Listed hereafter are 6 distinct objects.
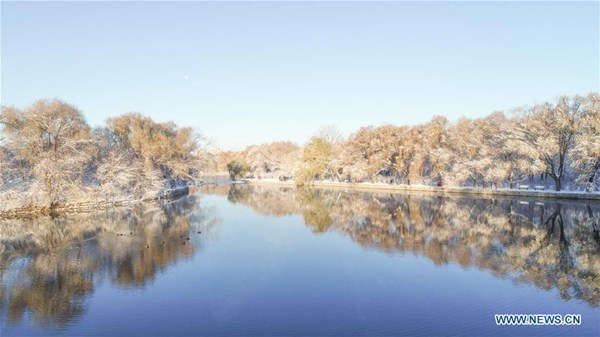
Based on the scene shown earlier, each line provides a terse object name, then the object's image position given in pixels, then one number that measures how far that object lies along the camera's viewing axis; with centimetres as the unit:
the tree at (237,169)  10062
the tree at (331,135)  8688
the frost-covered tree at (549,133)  4116
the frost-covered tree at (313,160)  7431
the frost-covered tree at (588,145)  3719
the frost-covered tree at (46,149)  3600
